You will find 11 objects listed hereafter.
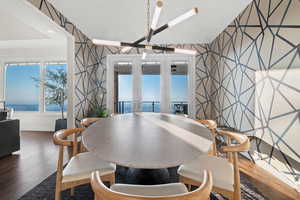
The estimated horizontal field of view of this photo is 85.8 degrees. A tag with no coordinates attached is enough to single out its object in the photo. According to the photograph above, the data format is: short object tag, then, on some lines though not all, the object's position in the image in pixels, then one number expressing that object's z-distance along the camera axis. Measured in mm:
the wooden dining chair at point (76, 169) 1311
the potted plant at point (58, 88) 4645
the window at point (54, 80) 4664
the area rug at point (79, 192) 1726
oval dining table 920
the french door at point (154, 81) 4750
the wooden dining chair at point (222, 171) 1182
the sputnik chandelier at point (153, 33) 1589
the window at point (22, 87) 5293
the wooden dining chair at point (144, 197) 584
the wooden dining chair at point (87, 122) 2283
